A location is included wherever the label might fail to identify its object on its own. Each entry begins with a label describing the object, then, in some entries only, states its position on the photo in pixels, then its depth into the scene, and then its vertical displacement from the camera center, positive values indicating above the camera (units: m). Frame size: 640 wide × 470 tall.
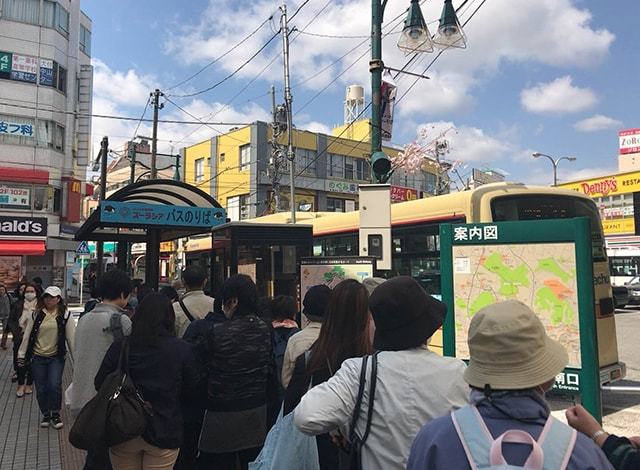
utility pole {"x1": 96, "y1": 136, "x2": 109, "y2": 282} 26.05 +5.46
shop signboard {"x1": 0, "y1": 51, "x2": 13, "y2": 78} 28.14 +10.86
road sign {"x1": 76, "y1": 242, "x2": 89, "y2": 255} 26.97 +1.15
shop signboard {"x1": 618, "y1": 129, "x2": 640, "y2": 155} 58.91 +13.60
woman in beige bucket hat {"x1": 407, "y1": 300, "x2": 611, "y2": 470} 1.42 -0.41
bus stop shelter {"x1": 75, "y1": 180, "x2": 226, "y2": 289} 9.24 +1.00
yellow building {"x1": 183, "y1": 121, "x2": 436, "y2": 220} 37.31 +7.39
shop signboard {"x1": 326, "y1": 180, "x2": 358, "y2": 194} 40.69 +6.20
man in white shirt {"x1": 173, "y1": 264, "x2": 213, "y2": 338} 5.14 -0.30
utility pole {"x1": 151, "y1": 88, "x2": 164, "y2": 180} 25.58 +7.52
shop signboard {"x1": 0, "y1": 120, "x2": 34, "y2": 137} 28.11 +7.54
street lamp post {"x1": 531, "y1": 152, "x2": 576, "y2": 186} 33.97 +5.88
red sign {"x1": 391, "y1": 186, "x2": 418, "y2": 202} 32.72 +4.53
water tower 50.71 +15.60
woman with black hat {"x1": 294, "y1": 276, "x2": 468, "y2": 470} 2.11 -0.50
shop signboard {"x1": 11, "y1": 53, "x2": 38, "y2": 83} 28.44 +10.80
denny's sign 31.53 +4.89
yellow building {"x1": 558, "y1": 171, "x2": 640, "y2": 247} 31.41 +3.88
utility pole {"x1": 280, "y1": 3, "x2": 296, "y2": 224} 22.59 +7.30
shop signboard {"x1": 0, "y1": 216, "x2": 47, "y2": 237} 26.45 +2.26
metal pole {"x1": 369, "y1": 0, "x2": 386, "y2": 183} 7.63 +2.81
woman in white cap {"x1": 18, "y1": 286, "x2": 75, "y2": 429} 6.57 -0.98
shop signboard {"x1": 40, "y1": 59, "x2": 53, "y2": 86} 29.12 +10.80
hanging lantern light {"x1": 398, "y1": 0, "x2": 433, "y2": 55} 7.78 +3.40
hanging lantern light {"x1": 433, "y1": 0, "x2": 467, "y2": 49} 7.82 +3.45
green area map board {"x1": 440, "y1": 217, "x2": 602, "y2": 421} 5.17 -0.14
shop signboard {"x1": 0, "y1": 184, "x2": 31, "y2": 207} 27.81 +3.95
